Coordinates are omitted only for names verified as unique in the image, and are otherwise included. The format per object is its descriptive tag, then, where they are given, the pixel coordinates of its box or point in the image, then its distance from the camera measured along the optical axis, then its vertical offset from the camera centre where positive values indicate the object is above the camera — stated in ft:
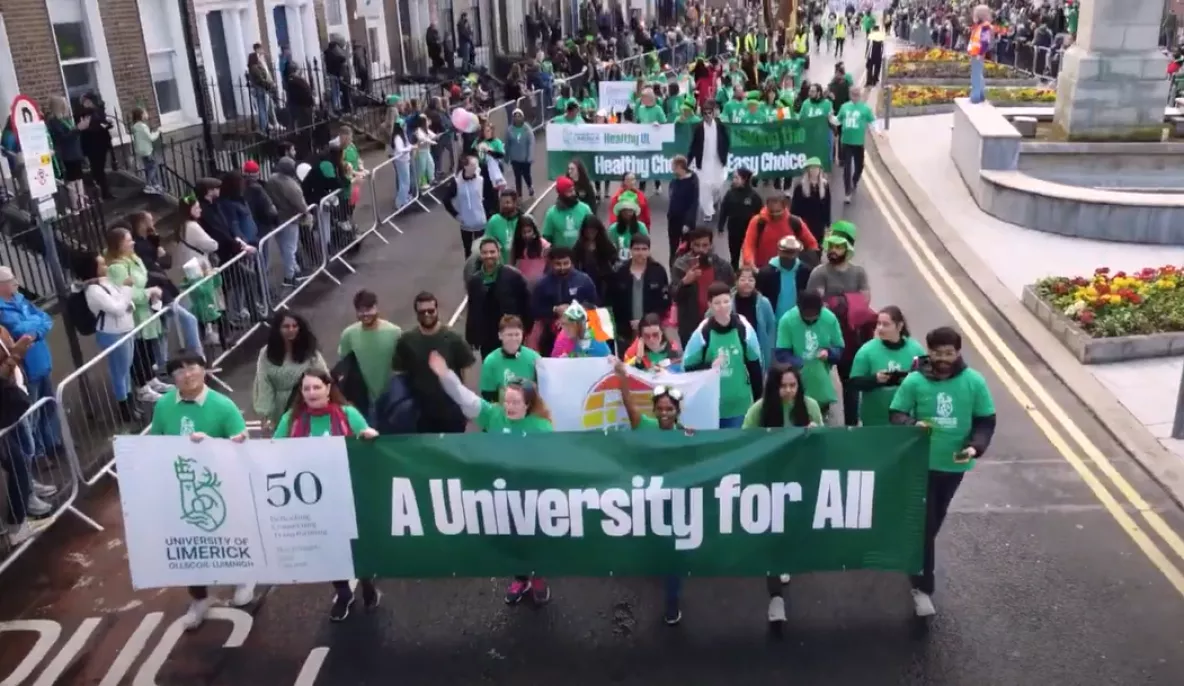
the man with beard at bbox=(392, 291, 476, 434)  24.18 -8.23
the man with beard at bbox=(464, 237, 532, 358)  29.22 -8.28
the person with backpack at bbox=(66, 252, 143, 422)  30.01 -8.49
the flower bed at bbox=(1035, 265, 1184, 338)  34.88 -11.46
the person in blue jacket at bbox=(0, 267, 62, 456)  26.50 -8.61
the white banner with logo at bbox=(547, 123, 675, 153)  56.59 -8.39
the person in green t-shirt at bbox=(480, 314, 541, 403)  23.56 -8.13
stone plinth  57.47 -6.65
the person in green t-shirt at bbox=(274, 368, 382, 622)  20.54 -7.94
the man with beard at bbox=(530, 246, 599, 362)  28.71 -8.14
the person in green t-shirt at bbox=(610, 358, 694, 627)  20.88 -8.47
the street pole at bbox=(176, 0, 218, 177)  61.55 -4.19
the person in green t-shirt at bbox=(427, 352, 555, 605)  21.04 -8.46
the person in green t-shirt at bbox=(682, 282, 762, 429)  24.21 -8.27
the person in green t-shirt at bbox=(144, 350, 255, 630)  20.75 -7.75
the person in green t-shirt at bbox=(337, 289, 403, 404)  24.85 -7.99
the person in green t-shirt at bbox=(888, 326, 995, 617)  20.08 -8.13
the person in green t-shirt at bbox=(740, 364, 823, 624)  20.70 -8.34
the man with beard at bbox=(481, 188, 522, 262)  34.47 -7.53
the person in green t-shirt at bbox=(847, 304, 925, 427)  22.36 -8.07
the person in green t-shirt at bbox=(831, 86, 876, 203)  54.65 -8.38
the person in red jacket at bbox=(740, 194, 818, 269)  32.96 -7.95
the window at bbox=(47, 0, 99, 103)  55.77 -2.51
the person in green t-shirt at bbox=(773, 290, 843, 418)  24.84 -8.43
